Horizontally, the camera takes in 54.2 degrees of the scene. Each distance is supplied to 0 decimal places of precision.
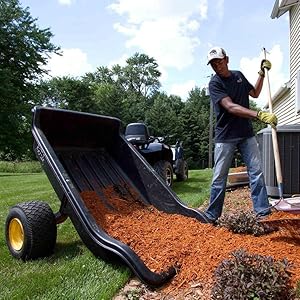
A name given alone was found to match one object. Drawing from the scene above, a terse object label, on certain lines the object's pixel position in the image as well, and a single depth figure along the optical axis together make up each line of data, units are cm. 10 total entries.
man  279
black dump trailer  225
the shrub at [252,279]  152
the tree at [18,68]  1979
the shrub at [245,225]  241
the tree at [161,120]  3062
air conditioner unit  437
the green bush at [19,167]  1956
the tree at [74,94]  3508
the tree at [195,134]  3097
